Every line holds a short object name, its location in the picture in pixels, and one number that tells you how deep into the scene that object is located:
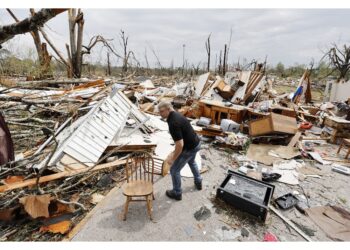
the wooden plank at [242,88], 9.54
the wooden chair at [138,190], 2.99
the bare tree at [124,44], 15.90
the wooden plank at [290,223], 2.93
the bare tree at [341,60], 20.97
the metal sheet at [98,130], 4.08
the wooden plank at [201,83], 11.18
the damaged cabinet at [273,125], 6.02
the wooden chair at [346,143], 5.57
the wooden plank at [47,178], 3.34
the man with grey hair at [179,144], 3.01
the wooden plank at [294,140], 6.01
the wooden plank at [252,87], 9.45
